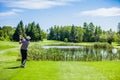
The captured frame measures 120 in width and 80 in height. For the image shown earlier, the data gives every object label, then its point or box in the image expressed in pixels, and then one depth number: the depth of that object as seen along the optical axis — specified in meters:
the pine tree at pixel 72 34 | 126.45
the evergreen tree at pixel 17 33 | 96.44
